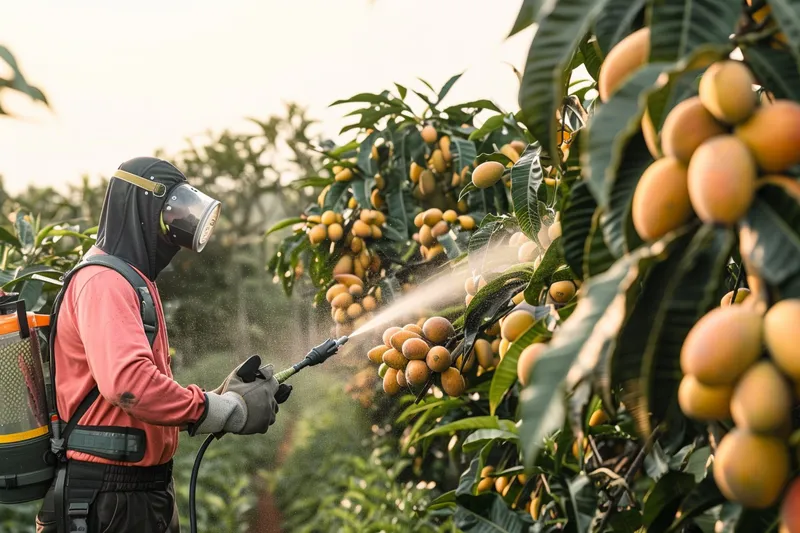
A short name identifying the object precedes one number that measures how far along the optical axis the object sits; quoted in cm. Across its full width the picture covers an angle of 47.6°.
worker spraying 199
